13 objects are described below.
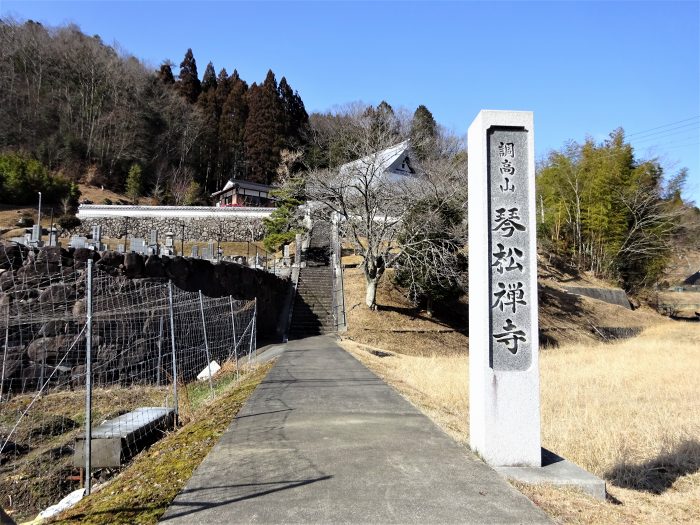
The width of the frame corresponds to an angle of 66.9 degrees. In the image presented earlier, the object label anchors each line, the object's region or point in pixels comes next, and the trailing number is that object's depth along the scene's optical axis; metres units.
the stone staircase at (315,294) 19.77
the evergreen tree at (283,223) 31.36
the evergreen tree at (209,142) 52.72
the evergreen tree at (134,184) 43.09
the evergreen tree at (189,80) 55.96
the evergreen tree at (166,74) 55.38
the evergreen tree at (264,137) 49.94
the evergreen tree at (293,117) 51.12
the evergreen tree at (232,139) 52.66
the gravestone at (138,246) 11.39
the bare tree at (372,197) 20.80
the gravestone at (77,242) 9.98
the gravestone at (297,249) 27.05
